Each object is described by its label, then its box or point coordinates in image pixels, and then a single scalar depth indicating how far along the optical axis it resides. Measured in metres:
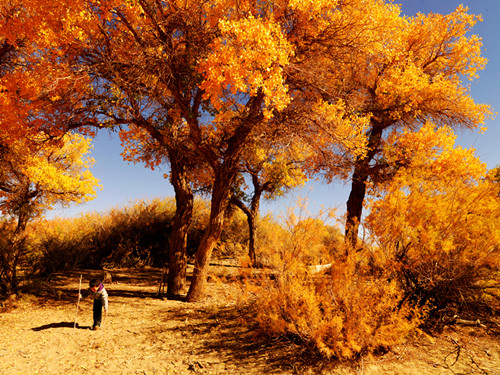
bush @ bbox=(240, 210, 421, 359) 5.01
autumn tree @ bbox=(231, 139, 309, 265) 12.01
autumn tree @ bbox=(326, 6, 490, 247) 10.27
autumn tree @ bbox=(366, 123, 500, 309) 6.18
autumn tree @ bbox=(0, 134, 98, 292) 11.20
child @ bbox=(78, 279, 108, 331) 6.41
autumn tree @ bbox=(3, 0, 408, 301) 7.14
